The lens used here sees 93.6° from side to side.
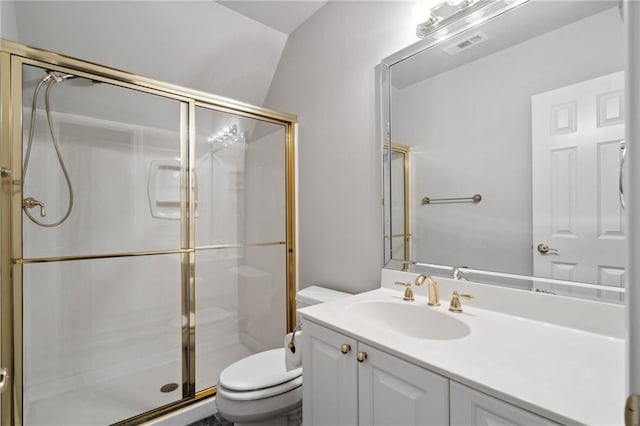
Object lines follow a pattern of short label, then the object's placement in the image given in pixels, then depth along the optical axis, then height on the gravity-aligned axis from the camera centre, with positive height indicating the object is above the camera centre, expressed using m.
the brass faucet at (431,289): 1.23 -0.32
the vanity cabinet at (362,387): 0.77 -0.52
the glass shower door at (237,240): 1.93 -0.18
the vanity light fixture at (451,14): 1.18 +0.83
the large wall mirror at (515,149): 0.94 +0.24
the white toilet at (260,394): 1.31 -0.80
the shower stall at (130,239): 1.40 -0.14
